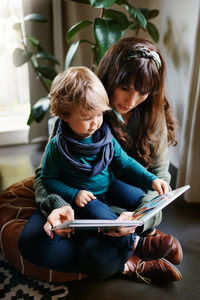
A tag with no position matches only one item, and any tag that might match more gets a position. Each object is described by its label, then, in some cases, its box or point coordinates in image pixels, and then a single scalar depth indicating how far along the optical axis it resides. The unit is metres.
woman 1.07
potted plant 1.56
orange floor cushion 1.17
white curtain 1.42
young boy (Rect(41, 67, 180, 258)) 0.97
